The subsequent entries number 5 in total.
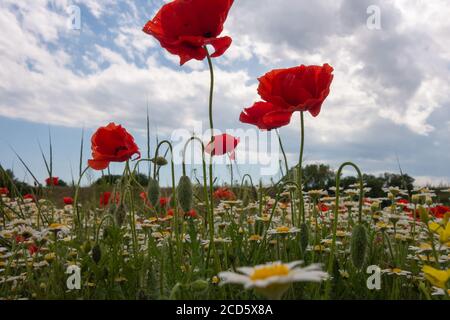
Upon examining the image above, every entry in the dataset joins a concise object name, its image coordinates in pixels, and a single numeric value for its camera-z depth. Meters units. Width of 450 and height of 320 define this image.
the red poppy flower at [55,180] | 0.58
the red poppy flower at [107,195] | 0.51
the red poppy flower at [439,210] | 0.50
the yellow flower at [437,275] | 0.20
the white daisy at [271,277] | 0.15
